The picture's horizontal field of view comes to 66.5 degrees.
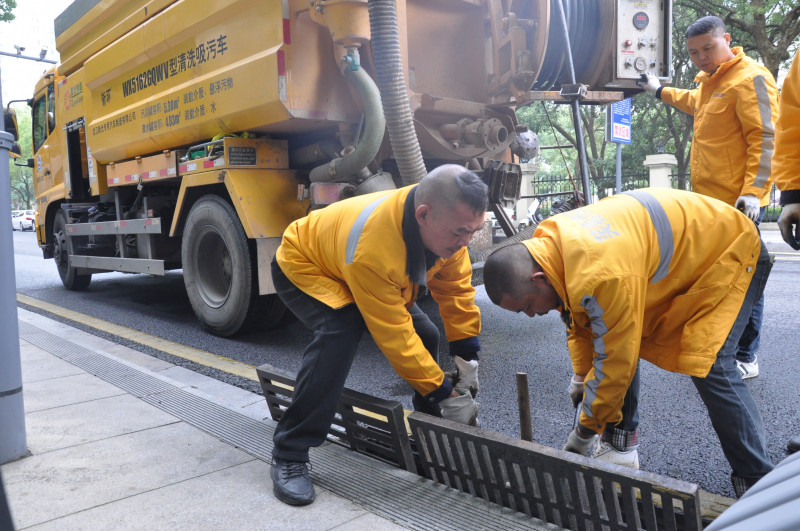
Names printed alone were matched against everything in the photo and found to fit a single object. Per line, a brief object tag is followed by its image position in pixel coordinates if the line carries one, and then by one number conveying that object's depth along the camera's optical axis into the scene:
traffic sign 10.53
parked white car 37.00
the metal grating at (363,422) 2.44
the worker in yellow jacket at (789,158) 2.31
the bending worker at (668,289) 1.97
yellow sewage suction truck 4.04
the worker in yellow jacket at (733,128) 3.17
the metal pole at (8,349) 2.54
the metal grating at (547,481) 1.77
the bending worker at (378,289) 2.16
